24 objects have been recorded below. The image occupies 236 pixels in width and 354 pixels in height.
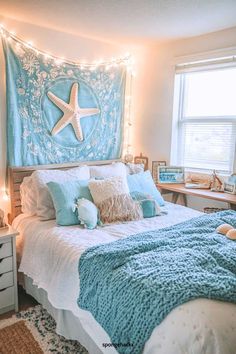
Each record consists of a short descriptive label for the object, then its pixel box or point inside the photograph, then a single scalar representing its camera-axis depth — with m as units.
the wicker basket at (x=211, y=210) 2.83
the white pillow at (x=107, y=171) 2.75
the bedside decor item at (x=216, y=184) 2.89
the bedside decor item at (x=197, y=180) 3.04
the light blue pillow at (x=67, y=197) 2.18
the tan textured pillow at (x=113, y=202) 2.27
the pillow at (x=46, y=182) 2.34
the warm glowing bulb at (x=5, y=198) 2.60
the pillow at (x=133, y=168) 3.00
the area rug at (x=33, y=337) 1.76
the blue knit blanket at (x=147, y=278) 1.22
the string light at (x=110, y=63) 2.50
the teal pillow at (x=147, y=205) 2.43
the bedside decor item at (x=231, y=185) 2.77
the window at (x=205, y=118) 2.92
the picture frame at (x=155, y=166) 3.33
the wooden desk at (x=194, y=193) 2.64
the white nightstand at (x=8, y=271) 2.04
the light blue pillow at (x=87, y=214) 2.13
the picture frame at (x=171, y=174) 3.23
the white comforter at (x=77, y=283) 1.08
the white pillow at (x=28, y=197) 2.41
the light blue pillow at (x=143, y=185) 2.64
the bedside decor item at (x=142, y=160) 3.51
